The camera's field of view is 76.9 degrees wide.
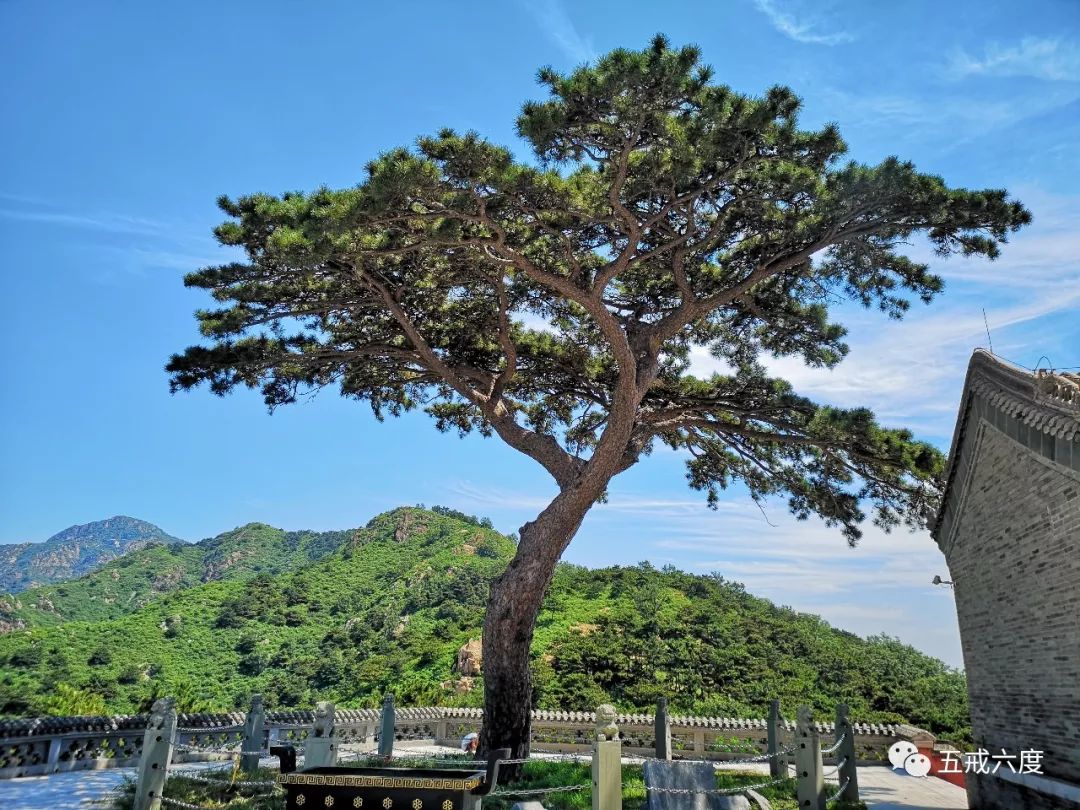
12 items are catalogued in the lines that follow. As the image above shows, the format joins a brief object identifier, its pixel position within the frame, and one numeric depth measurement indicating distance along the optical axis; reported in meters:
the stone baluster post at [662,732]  13.52
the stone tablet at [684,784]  7.87
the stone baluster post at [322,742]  8.38
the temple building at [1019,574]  7.02
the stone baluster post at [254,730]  11.58
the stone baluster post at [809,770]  7.67
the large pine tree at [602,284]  8.40
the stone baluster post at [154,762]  7.51
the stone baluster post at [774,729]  13.14
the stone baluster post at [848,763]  10.00
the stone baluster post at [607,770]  6.14
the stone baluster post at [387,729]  13.41
